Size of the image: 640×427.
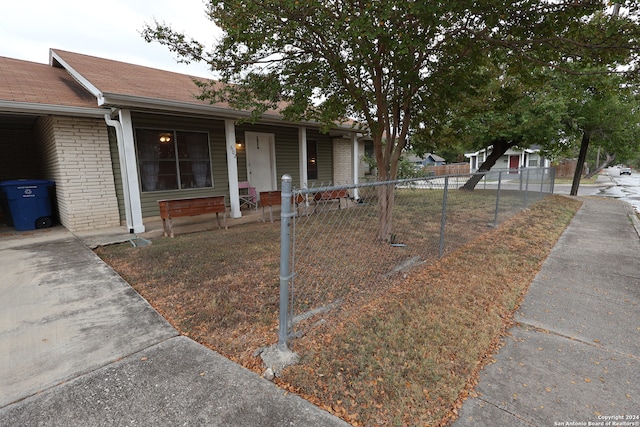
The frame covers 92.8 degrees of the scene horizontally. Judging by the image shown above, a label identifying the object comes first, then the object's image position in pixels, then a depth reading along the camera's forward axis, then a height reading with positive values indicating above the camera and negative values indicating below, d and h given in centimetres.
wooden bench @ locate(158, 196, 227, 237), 569 -59
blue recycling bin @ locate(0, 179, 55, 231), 619 -48
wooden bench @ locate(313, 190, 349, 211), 700 -45
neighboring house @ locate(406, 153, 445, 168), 4674 +222
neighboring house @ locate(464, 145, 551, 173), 3018 +119
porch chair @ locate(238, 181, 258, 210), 858 -53
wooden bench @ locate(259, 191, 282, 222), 721 -55
